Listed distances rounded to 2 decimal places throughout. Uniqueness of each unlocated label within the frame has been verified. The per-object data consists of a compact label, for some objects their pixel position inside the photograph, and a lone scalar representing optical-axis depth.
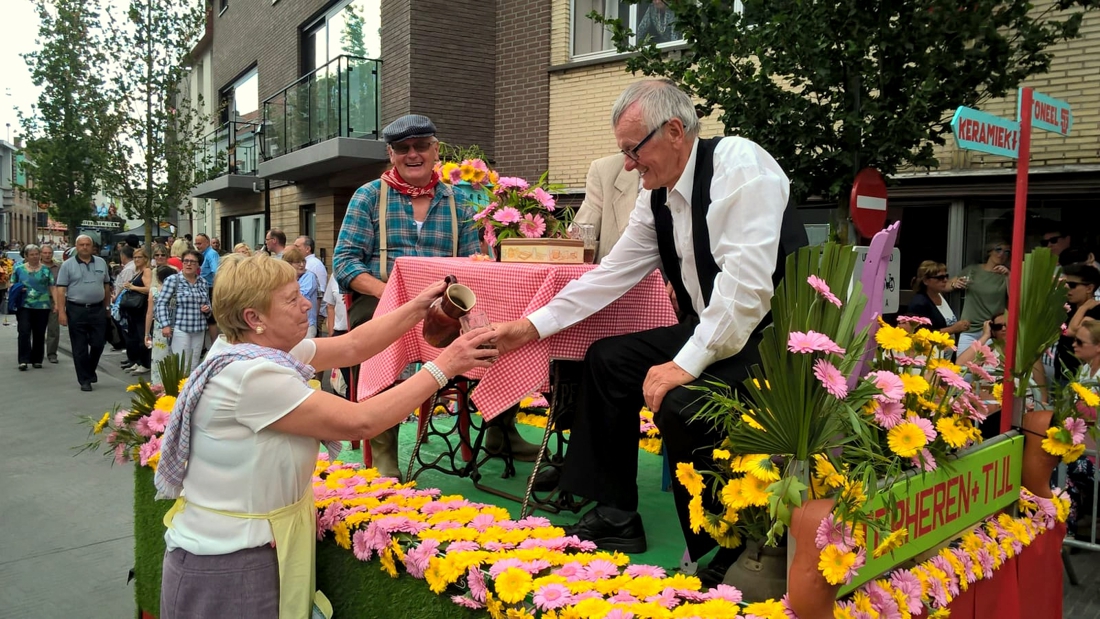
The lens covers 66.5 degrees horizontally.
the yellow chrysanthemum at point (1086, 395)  2.62
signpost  2.74
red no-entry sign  5.85
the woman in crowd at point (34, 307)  11.59
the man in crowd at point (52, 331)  12.67
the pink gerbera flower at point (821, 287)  1.83
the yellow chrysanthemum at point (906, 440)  1.95
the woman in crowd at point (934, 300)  6.83
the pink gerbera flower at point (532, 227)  3.38
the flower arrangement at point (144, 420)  3.30
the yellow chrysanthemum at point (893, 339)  2.10
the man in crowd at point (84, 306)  10.20
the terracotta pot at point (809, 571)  1.71
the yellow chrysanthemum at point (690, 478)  2.07
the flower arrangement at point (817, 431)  1.76
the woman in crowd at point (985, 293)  6.81
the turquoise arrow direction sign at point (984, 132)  3.09
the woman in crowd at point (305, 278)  8.91
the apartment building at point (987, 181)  7.25
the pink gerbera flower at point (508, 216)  3.33
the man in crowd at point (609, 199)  4.52
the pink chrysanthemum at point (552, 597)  1.99
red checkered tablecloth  2.90
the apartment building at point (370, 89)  12.01
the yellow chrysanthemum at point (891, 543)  1.83
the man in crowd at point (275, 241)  11.02
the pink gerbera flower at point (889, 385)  1.91
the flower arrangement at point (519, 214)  3.38
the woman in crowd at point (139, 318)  10.91
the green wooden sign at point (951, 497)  1.95
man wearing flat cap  3.69
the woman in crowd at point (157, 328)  8.38
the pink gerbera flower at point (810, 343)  1.77
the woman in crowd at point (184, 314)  8.28
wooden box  3.07
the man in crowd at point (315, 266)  9.71
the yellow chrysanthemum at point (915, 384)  2.15
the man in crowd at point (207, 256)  12.44
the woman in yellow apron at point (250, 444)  2.19
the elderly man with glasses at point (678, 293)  2.35
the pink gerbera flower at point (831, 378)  1.76
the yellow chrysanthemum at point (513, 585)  2.06
